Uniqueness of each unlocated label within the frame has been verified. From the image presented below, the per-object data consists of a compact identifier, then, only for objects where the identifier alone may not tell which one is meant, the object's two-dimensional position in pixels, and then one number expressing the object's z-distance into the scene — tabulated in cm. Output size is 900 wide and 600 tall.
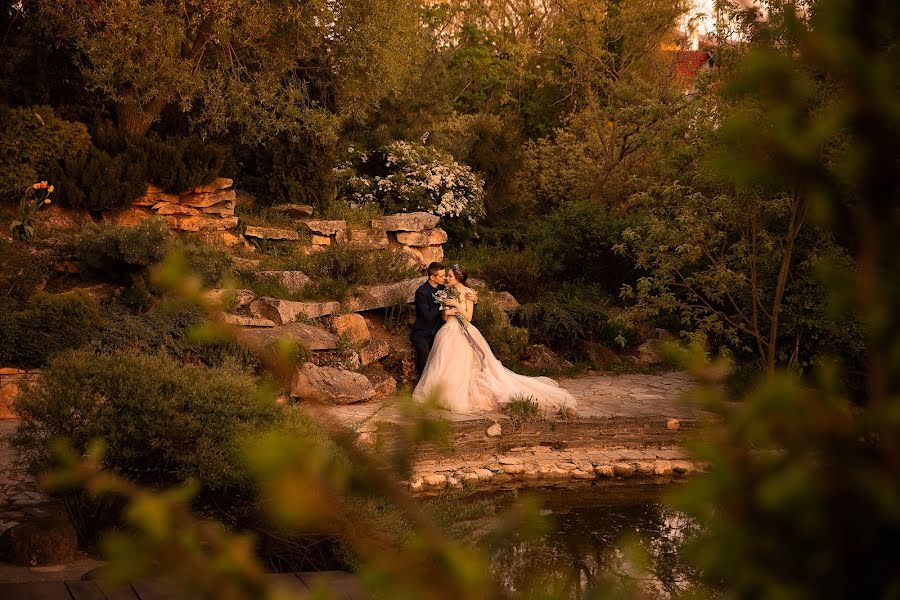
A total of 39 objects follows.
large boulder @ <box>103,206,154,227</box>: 1271
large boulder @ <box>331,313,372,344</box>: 1173
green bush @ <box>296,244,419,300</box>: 1244
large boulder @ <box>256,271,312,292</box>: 1217
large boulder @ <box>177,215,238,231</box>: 1326
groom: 1159
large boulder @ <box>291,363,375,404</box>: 980
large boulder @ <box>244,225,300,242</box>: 1364
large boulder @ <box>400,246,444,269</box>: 1490
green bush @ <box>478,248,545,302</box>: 1530
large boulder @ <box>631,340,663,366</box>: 1384
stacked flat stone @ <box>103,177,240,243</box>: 1300
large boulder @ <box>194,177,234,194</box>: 1348
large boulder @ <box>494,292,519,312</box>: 1421
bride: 1059
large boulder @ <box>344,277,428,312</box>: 1255
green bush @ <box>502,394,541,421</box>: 1012
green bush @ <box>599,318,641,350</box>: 1395
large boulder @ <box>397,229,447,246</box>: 1509
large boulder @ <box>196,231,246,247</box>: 1312
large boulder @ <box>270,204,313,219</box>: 1457
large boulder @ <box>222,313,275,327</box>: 1027
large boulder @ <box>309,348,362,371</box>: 1100
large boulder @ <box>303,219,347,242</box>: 1426
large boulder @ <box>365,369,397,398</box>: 1106
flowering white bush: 1602
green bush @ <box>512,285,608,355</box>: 1371
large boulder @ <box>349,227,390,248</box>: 1447
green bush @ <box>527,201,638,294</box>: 1609
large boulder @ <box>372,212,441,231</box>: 1491
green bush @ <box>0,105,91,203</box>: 1165
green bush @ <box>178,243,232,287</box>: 1067
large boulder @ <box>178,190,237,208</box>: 1343
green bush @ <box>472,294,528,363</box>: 1270
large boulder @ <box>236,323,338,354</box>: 1031
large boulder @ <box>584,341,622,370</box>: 1367
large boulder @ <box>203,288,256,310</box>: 1090
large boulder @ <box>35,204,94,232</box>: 1193
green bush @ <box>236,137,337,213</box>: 1463
